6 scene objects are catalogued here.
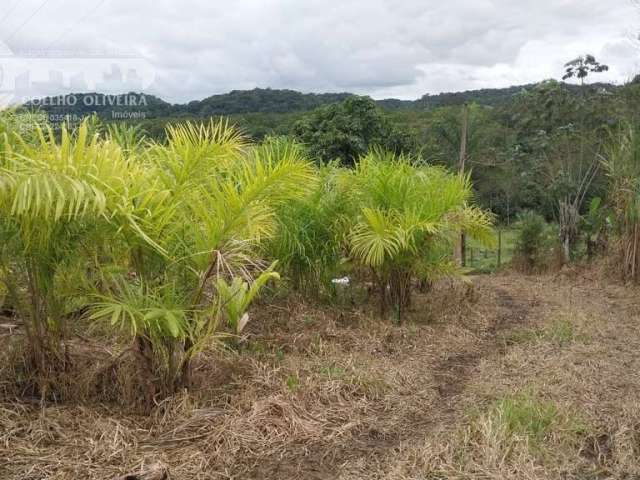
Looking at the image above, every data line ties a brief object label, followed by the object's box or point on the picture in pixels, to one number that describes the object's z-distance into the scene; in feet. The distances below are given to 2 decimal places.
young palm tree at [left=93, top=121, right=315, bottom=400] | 10.43
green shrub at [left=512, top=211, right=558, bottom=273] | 34.99
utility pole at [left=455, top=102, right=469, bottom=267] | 34.35
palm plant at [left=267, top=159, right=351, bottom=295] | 17.39
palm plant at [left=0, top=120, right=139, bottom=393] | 8.91
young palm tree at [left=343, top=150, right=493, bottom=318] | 17.04
